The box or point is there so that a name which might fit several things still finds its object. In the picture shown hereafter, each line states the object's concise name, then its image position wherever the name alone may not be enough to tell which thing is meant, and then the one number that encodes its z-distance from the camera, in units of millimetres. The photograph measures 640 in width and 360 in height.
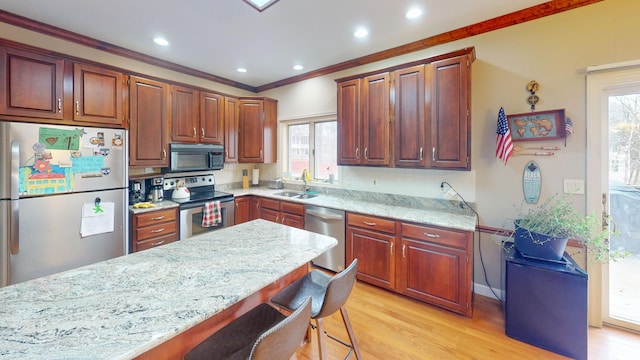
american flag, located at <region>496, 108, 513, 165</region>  2342
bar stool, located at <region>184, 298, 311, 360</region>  862
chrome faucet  3957
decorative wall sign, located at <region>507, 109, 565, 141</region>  2236
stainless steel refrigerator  2027
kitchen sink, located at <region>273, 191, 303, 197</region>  4043
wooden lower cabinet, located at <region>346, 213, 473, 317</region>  2279
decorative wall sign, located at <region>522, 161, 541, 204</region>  2361
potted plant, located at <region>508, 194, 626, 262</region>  1887
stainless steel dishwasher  3021
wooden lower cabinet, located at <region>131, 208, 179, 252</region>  2758
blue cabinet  1821
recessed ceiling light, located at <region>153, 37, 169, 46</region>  2834
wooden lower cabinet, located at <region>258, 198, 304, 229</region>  3412
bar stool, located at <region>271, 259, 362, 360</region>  1241
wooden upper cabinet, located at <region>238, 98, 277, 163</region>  4195
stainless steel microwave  3371
